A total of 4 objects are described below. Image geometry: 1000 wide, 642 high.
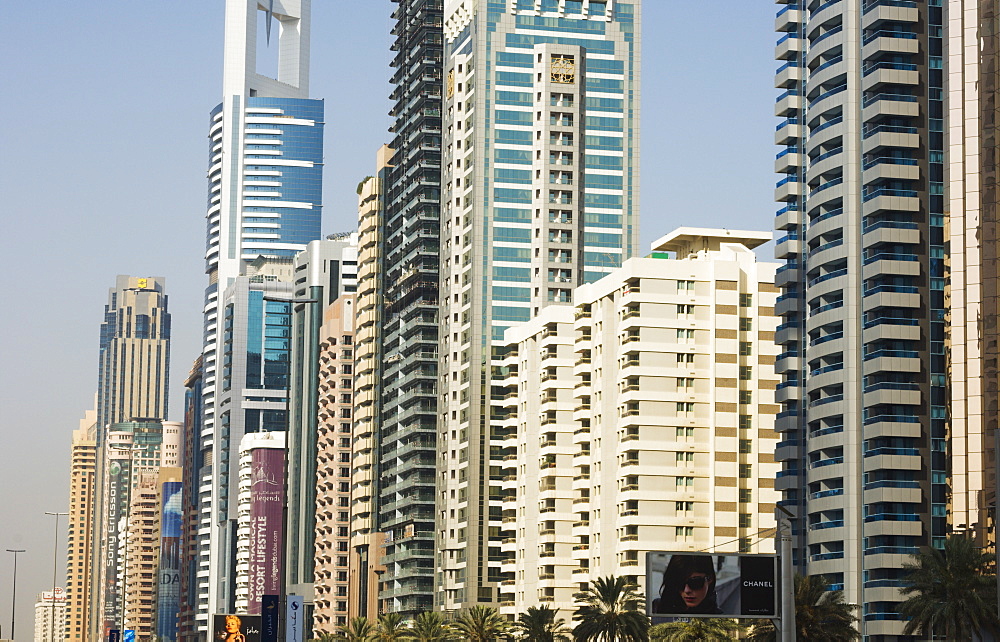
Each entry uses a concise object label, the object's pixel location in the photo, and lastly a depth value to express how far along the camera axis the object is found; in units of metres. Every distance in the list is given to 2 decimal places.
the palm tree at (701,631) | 118.38
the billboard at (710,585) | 81.31
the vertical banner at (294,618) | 107.62
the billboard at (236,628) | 128.50
